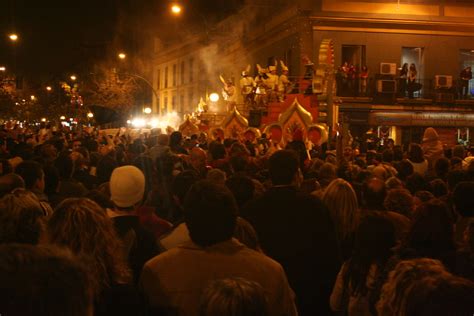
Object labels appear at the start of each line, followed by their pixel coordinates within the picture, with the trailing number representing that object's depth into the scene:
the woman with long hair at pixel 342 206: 5.74
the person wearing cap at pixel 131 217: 4.23
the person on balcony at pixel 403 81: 31.02
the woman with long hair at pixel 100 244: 3.36
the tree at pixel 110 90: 56.78
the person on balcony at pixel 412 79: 31.34
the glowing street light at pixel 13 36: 30.45
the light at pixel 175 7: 23.91
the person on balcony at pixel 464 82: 31.75
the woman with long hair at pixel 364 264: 4.25
